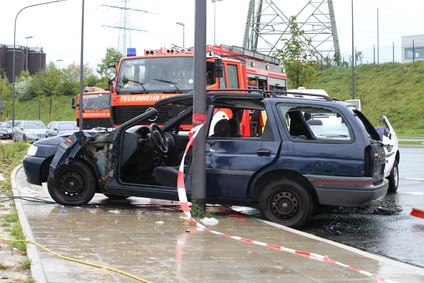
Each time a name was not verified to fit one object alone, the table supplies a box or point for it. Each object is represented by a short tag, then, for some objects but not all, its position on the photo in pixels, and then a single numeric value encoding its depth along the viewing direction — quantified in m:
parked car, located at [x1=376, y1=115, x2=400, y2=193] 11.88
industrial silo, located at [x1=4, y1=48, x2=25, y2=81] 109.00
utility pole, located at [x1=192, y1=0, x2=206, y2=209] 8.52
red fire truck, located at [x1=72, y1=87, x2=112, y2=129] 26.44
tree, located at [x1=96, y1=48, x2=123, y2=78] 53.34
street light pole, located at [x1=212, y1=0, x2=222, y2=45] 47.51
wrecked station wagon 8.23
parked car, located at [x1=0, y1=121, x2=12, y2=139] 49.53
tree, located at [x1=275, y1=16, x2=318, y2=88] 31.20
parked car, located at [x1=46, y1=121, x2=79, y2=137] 34.24
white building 87.25
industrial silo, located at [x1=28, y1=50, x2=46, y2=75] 114.97
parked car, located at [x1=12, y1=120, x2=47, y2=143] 37.44
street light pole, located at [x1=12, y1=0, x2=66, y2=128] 31.52
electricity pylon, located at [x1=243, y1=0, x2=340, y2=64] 36.03
